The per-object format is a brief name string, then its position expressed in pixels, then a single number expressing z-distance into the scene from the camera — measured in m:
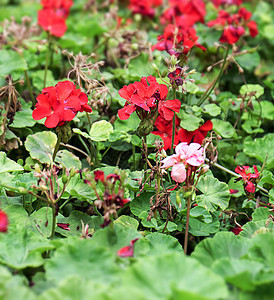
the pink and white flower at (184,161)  1.10
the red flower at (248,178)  1.18
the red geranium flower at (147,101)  1.15
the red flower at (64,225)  1.14
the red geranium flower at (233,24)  1.30
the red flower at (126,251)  1.07
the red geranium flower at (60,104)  1.13
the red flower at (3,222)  1.05
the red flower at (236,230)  1.19
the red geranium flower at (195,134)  1.25
